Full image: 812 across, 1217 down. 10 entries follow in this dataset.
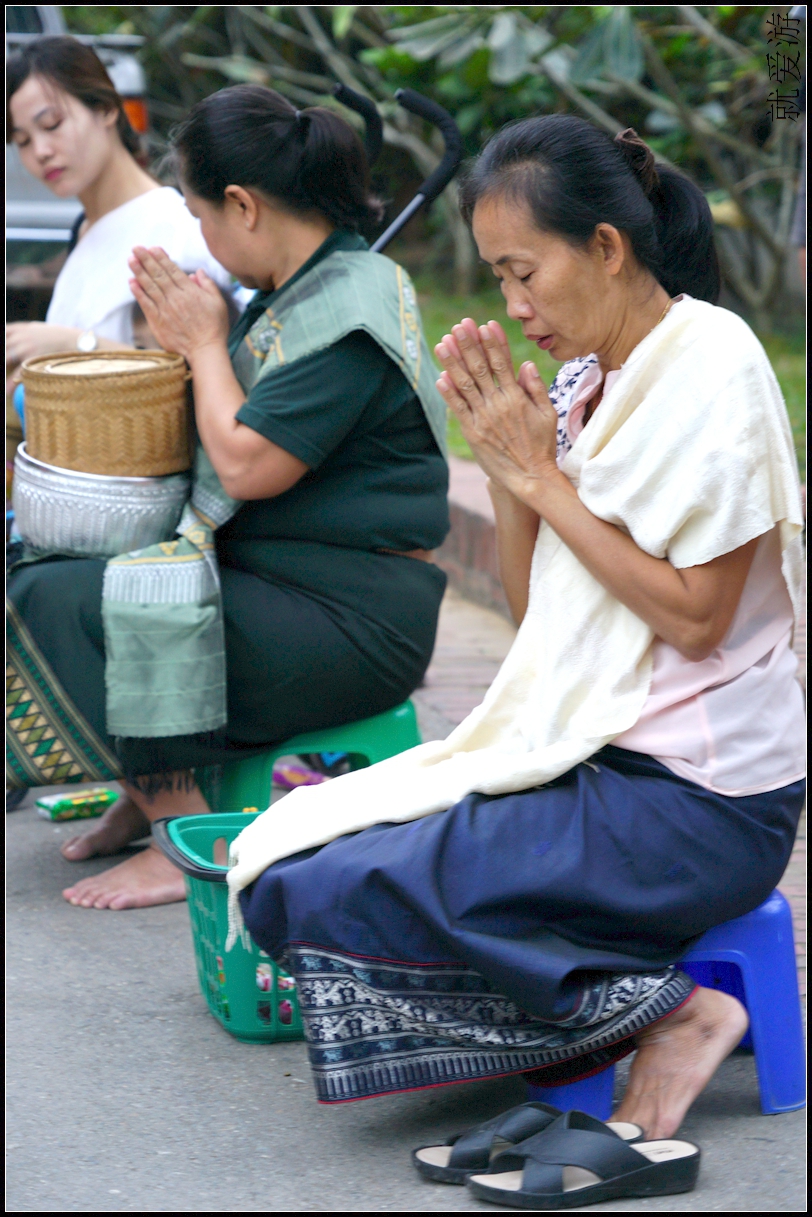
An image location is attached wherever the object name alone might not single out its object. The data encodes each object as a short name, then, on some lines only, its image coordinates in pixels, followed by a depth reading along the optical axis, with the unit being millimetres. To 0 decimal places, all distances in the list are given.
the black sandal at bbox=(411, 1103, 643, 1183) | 3662
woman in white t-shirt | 6617
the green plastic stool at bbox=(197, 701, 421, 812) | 5668
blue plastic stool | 3934
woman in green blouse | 5195
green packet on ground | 6809
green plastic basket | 4469
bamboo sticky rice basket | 5312
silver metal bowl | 5434
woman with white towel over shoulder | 3695
